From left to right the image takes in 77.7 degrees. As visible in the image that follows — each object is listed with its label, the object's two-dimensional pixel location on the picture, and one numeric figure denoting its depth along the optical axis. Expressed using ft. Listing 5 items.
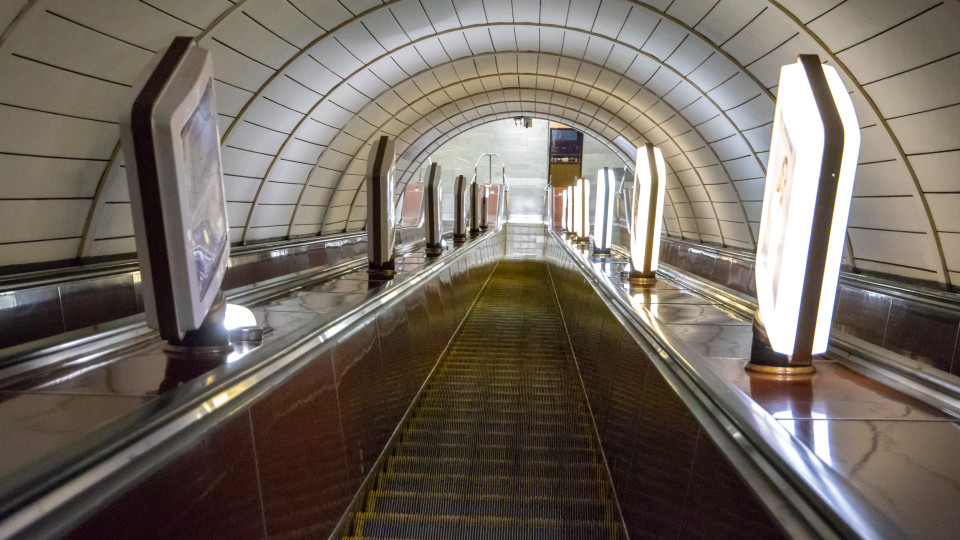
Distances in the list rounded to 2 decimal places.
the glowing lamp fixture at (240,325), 9.93
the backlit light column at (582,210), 49.39
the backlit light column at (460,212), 47.51
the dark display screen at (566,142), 115.03
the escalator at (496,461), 10.73
